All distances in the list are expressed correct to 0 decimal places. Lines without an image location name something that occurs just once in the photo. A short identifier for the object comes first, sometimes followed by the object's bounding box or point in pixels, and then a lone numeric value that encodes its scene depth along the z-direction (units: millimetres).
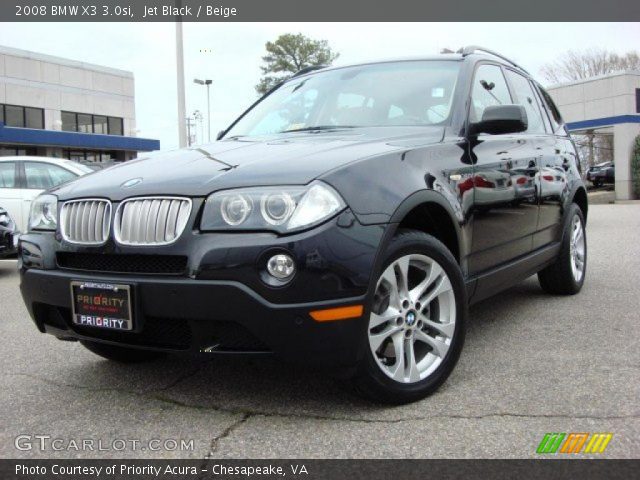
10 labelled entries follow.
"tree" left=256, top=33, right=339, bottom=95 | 49281
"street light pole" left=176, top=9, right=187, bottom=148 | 15844
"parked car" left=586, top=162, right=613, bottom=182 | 32669
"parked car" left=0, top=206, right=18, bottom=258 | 7449
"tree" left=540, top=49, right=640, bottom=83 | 42375
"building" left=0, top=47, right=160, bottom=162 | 33125
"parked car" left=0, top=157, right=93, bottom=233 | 8742
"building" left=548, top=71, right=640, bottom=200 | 24891
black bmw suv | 2465
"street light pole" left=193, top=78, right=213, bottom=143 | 23906
